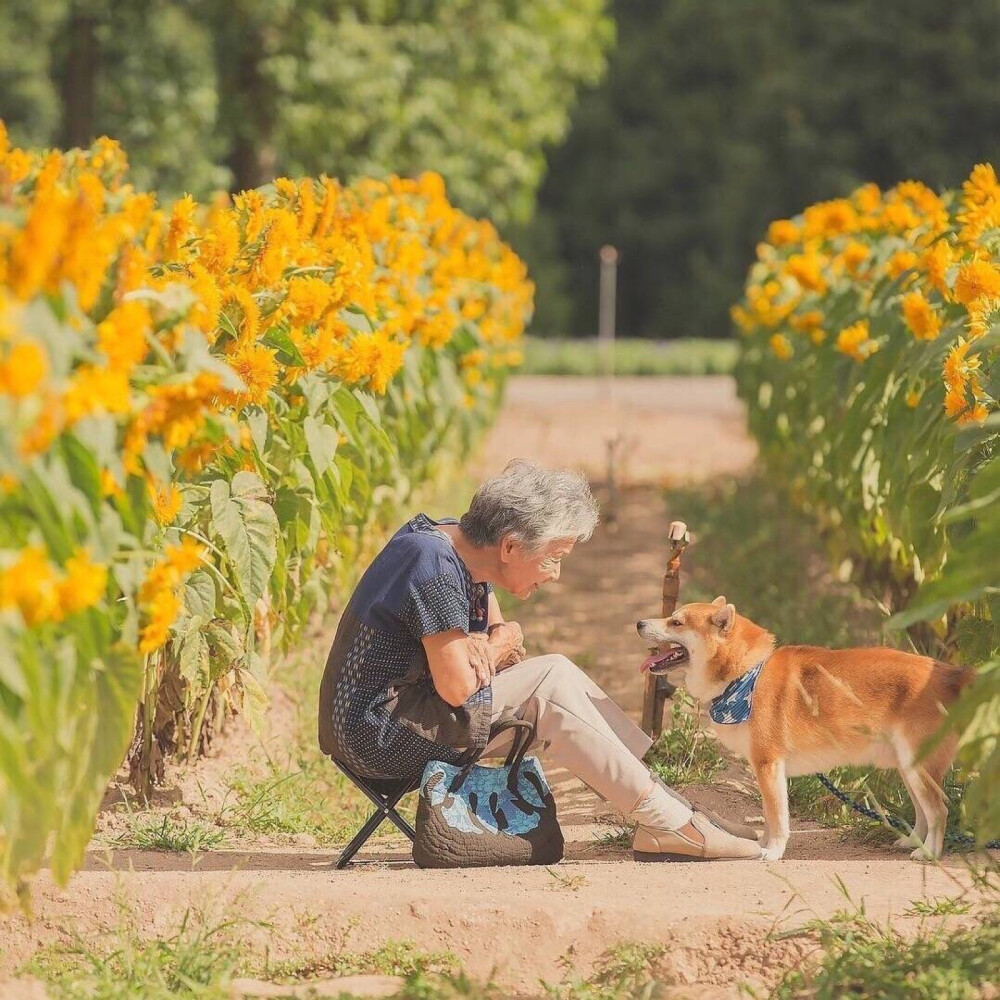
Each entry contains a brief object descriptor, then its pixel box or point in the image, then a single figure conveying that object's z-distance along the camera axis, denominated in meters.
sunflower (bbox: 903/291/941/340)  11.59
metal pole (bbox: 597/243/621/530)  24.02
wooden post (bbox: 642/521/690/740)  11.61
